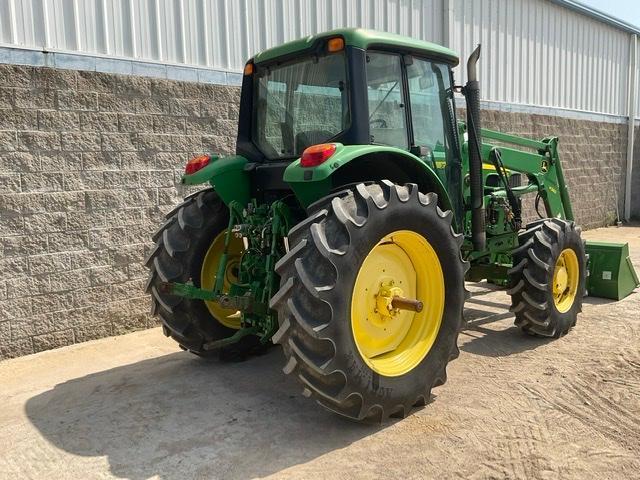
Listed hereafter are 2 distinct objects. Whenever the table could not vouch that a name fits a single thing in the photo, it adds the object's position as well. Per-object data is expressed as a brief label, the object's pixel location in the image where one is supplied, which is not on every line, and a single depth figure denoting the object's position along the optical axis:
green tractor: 3.16
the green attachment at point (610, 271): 6.24
